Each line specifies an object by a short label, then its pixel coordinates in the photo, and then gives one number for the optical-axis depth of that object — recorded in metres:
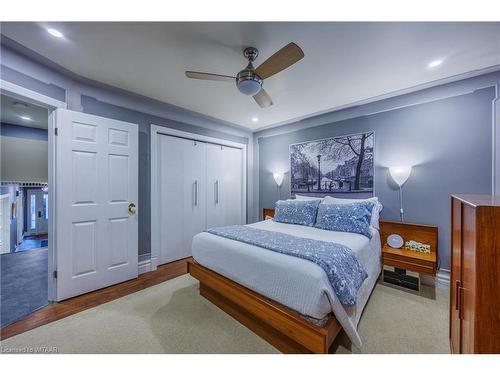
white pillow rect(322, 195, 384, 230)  2.56
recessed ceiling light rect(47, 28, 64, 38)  1.61
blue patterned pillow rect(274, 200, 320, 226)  2.84
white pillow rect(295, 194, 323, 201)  3.09
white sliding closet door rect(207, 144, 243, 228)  3.92
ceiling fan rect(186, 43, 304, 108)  1.59
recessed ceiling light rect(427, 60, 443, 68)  2.02
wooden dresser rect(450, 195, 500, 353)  0.71
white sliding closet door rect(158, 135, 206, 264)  3.23
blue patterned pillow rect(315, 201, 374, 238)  2.34
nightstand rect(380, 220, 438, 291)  2.21
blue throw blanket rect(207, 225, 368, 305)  1.40
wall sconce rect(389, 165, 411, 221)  2.62
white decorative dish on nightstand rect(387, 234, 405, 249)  2.61
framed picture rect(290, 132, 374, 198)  3.05
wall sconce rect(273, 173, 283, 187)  4.06
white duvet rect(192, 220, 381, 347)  1.33
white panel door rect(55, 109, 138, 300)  2.19
